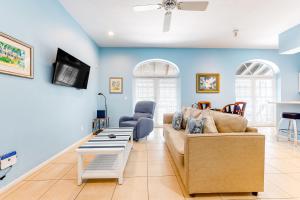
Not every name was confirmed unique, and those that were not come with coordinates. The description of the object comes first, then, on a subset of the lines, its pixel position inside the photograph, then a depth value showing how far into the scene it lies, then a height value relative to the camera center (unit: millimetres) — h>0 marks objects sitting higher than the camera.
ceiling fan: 1817 +1412
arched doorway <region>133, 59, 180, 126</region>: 4520 +418
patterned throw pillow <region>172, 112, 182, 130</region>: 2592 -446
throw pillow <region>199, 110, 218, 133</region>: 1659 -345
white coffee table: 1547 -850
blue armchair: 2980 -532
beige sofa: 1309 -665
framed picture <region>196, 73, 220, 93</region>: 4286 +570
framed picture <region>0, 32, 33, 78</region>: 1405 +527
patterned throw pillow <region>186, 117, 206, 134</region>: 1754 -379
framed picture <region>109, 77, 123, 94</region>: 4195 +491
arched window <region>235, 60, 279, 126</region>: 4640 +323
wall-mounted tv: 2106 +559
